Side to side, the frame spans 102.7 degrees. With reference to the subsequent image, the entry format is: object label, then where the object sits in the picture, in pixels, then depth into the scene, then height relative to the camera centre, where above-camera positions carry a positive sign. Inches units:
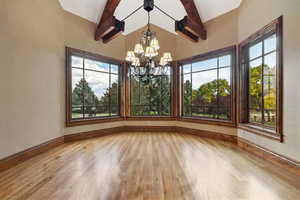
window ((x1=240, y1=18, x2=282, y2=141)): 86.9 +18.3
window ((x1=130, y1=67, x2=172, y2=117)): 178.6 +4.4
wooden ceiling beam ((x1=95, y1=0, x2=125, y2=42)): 135.3 +88.2
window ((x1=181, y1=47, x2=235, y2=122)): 136.7 +18.1
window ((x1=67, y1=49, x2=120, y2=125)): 138.5 +17.2
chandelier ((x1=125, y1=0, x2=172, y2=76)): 101.8 +42.8
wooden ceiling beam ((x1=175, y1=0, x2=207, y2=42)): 134.3 +86.9
